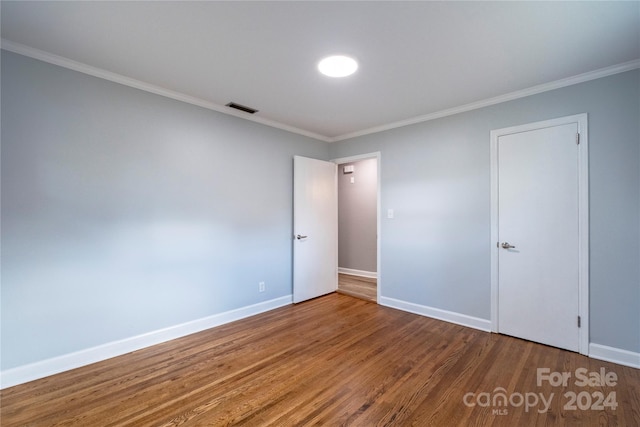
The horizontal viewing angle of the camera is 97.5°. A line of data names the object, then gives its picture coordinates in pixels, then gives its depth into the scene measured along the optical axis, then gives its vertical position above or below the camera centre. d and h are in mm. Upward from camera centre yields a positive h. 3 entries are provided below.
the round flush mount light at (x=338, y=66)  2223 +1225
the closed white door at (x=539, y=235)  2555 -203
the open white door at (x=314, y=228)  3992 -213
